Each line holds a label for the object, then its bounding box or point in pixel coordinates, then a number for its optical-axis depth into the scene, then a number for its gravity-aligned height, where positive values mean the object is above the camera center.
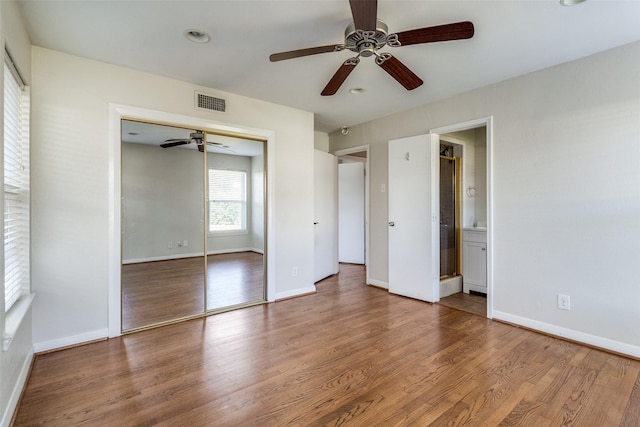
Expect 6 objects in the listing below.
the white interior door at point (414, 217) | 3.84 -0.05
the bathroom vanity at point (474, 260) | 4.05 -0.64
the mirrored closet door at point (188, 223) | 3.11 -0.09
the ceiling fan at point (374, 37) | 1.66 +1.10
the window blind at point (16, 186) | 1.98 +0.21
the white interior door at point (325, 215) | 4.81 -0.01
